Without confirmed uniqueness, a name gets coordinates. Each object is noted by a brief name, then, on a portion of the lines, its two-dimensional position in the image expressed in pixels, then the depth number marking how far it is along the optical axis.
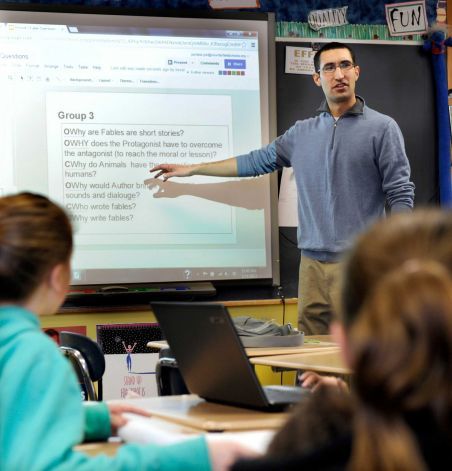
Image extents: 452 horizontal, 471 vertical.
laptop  1.70
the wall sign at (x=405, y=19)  5.02
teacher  4.28
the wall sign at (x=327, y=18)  4.93
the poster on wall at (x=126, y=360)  4.52
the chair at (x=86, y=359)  3.18
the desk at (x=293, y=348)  2.67
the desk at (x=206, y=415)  1.64
